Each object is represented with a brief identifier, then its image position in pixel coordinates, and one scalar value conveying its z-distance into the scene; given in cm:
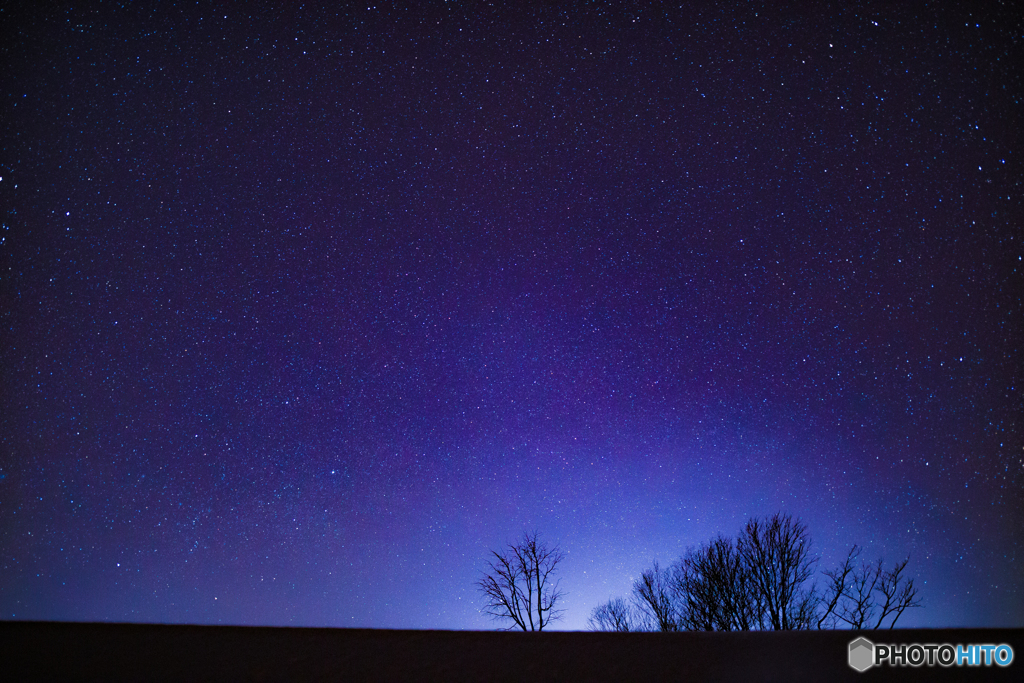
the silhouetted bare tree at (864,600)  1811
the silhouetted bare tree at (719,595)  2022
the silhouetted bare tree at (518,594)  1983
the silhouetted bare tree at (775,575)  1961
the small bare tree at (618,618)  2227
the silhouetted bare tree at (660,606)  2147
